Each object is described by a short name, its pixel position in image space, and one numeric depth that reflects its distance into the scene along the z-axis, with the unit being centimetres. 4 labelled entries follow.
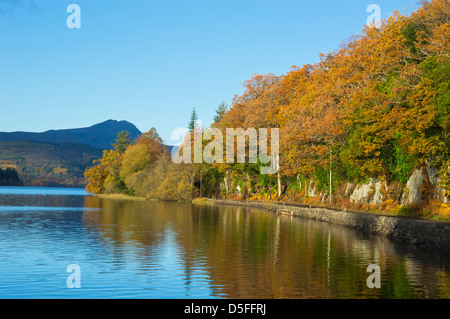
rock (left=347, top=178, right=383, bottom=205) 4492
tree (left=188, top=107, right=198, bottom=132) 14150
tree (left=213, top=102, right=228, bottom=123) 13223
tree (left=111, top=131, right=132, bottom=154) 14312
